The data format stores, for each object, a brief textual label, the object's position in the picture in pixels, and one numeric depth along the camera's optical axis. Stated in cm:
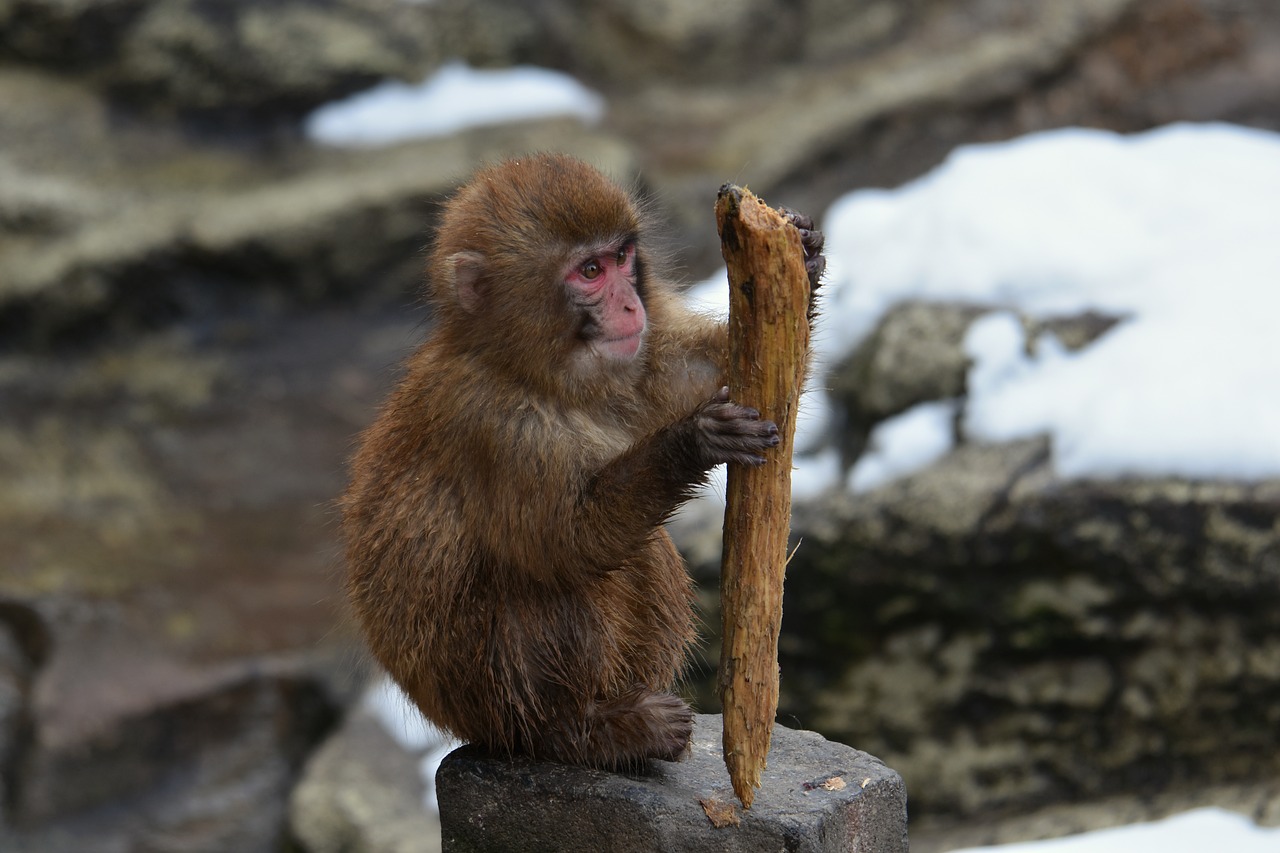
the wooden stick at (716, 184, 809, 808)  653
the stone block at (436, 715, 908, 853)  720
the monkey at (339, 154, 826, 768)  742
